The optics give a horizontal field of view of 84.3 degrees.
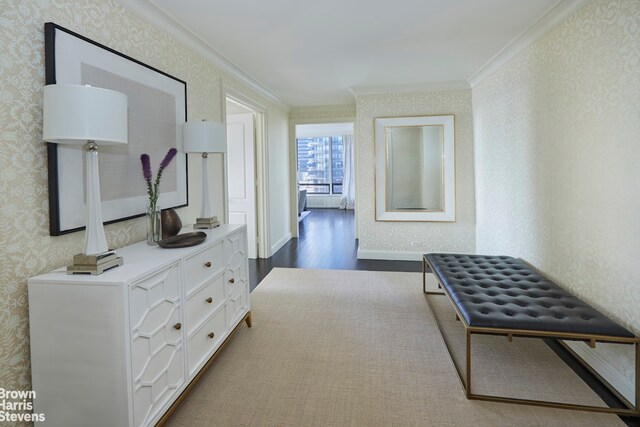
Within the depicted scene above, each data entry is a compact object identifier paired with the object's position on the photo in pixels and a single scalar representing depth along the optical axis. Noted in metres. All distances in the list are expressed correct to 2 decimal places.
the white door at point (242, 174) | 4.97
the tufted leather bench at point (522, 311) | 1.86
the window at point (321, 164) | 11.59
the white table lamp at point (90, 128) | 1.38
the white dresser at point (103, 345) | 1.42
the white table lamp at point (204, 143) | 2.56
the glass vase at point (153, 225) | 2.09
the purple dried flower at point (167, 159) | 2.16
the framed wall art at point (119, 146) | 1.65
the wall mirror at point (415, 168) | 4.81
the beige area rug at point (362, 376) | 1.82
